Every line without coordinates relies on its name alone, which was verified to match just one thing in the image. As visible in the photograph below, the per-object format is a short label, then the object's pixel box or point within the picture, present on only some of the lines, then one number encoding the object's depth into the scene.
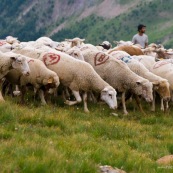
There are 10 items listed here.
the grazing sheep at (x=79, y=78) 12.38
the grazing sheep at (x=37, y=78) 12.11
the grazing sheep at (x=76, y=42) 18.84
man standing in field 20.77
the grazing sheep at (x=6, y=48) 14.85
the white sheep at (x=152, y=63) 14.52
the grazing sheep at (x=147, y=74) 13.19
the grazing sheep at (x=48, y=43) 18.43
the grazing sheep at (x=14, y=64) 11.70
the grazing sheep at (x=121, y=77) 12.87
